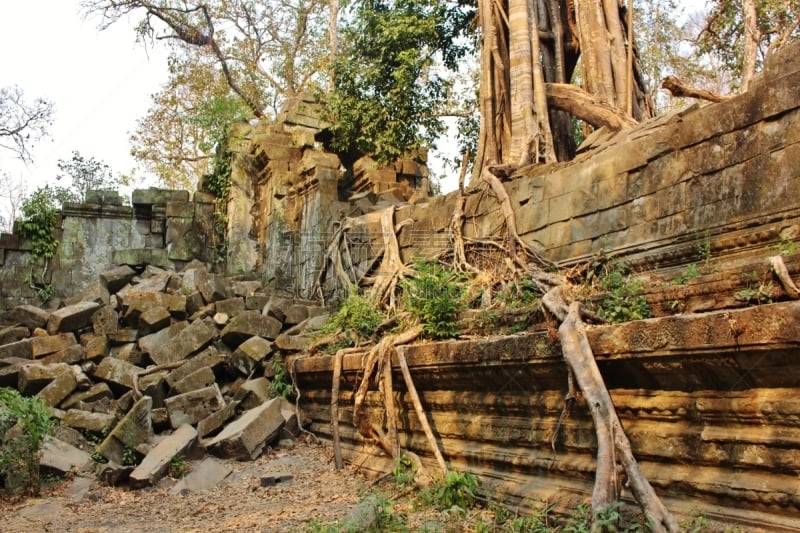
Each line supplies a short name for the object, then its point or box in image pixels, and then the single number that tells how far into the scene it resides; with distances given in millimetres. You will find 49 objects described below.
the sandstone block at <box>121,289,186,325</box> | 8508
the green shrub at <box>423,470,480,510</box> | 4219
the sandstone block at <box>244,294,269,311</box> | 8773
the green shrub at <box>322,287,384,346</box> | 6273
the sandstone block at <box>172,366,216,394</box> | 7336
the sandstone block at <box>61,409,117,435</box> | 6887
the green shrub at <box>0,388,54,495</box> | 5824
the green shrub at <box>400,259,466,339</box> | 5164
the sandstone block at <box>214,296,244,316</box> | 8477
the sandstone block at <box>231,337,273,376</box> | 7590
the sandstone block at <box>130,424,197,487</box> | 5891
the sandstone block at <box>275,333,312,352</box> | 7332
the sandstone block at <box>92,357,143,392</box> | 7630
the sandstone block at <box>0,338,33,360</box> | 8250
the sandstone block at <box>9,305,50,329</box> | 9070
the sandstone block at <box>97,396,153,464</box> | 6418
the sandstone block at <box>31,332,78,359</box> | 8289
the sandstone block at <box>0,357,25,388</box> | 7621
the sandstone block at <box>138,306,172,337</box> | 8383
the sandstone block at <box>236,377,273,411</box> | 7176
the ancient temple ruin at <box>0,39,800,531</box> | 2939
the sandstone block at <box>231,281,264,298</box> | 9501
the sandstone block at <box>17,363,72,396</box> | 7450
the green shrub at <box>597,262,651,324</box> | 3783
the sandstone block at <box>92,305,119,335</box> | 8609
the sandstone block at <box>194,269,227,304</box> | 8914
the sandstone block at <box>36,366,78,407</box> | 7200
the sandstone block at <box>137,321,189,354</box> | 8086
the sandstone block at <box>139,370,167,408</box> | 7293
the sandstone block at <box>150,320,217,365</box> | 7949
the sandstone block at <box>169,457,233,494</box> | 5824
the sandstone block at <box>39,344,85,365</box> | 8094
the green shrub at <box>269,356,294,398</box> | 7227
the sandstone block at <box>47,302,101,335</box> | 8586
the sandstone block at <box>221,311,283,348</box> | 7852
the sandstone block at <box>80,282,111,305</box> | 9516
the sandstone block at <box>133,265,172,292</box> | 9867
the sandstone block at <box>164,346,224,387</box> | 7500
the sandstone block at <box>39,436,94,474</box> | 6172
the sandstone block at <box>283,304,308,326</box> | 8094
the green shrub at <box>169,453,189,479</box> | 6074
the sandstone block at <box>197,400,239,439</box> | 6793
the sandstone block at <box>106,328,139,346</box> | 8445
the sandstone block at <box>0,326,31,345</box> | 8797
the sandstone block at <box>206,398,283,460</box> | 6336
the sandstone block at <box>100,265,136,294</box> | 10211
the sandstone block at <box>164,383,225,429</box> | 6984
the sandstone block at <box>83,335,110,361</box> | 8203
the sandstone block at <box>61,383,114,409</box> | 7320
